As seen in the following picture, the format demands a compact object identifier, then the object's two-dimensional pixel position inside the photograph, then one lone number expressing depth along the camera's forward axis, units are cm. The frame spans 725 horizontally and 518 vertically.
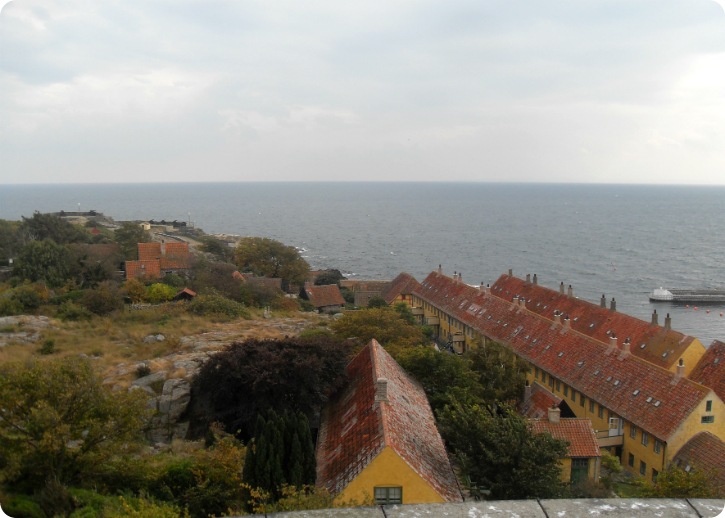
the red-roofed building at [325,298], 6406
